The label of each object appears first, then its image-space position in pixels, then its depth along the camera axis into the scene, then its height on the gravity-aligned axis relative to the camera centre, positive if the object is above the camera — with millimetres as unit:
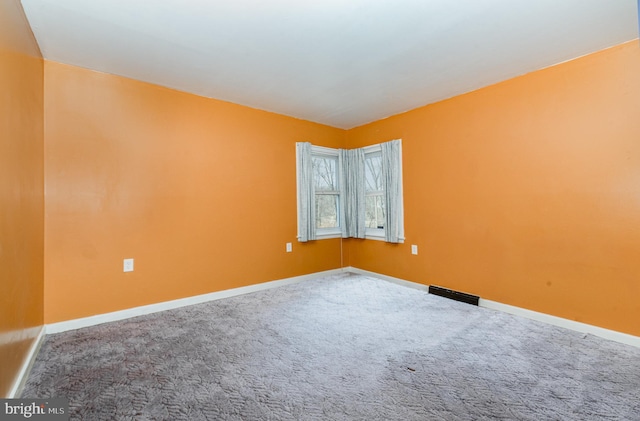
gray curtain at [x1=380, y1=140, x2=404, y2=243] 3645 +293
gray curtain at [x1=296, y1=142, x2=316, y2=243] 3805 +263
